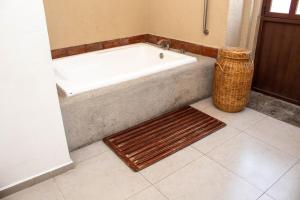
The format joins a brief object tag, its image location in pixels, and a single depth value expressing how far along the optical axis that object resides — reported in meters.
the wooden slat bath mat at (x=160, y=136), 1.77
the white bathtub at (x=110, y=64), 1.92
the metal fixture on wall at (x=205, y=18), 2.46
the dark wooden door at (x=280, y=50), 2.33
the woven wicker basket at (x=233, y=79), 2.18
